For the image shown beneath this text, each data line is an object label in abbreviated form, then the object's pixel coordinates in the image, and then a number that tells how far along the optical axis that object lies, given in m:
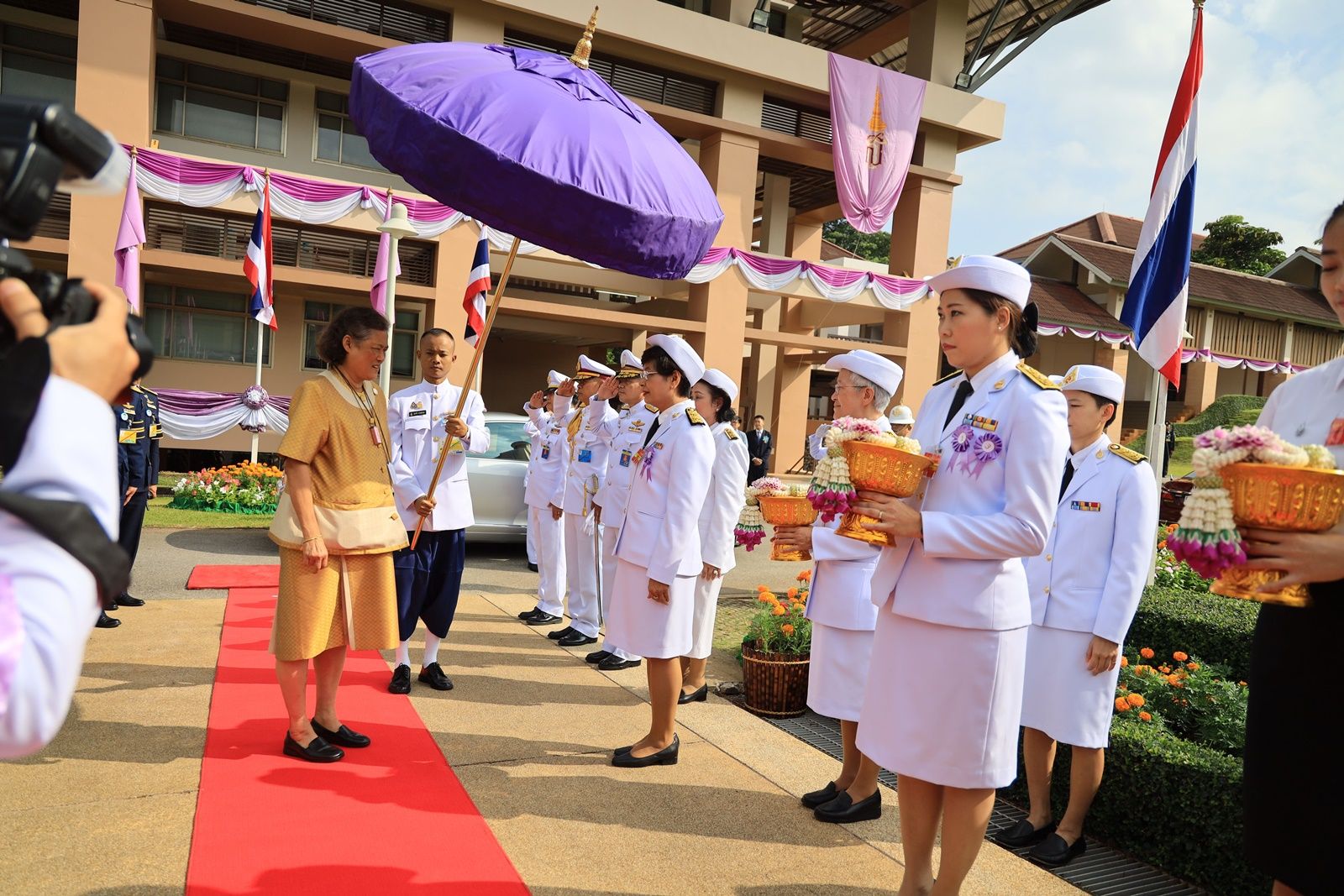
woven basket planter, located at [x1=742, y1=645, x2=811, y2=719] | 5.21
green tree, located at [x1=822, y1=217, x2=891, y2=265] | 52.88
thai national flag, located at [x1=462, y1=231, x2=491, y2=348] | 8.85
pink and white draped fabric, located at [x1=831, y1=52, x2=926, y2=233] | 19.03
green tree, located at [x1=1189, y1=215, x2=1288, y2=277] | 34.38
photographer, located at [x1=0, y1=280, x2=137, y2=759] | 1.06
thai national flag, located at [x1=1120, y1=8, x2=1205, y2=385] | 6.50
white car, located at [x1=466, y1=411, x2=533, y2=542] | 10.12
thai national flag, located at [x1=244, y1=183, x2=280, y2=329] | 12.05
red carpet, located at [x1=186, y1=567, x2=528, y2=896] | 3.01
